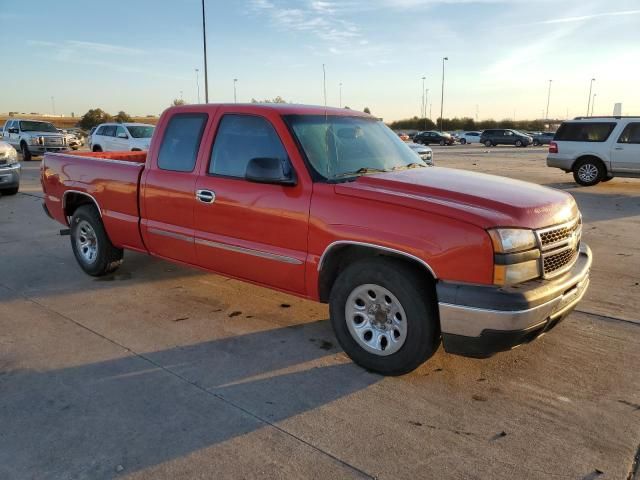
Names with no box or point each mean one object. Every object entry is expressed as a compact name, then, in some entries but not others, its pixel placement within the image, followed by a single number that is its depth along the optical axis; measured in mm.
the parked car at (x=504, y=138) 45719
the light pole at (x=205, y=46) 26984
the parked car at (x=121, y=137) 17856
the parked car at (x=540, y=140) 49062
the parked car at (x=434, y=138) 49438
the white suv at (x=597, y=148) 14398
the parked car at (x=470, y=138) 55031
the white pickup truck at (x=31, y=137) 22891
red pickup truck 3258
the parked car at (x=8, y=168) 12453
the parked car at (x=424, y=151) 16672
